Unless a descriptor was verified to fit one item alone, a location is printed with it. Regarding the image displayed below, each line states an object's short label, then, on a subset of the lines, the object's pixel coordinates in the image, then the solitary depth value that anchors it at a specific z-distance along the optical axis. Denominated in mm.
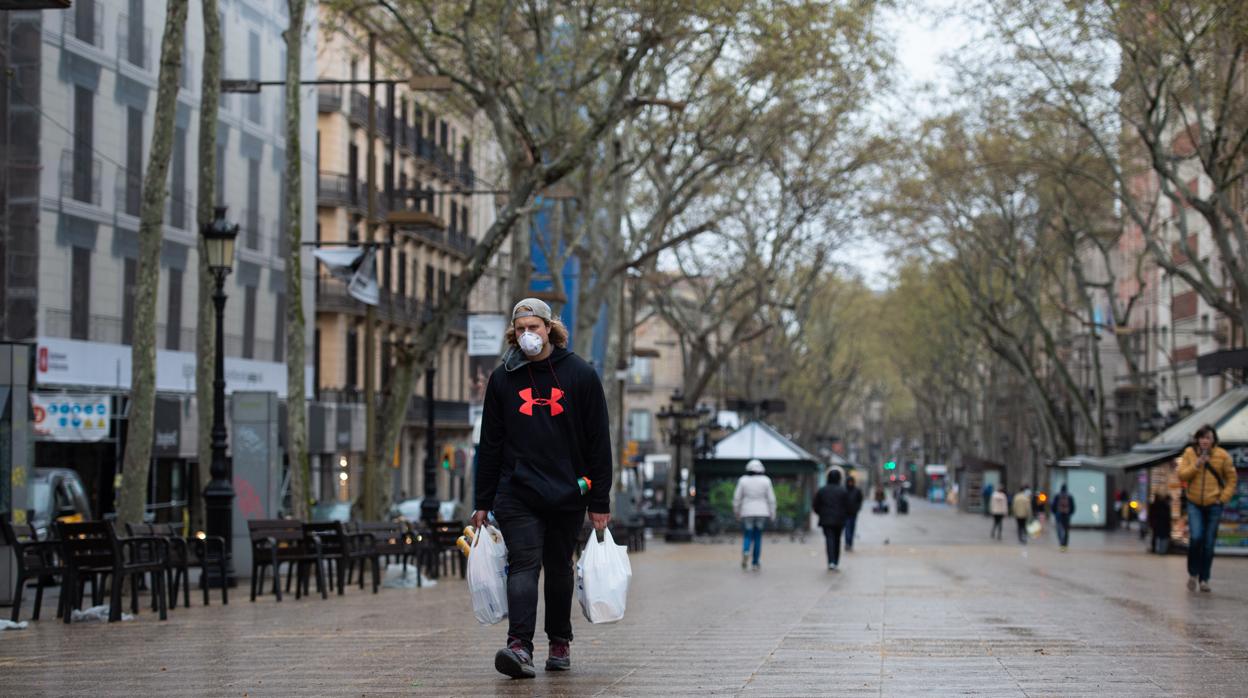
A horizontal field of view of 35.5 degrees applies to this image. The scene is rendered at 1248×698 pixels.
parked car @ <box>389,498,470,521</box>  41938
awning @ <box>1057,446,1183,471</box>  37656
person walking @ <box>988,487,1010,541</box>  54062
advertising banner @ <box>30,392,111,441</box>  33031
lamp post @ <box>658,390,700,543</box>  49938
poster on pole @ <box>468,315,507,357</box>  36469
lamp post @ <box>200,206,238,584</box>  20359
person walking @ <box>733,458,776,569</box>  26719
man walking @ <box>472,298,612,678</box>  9141
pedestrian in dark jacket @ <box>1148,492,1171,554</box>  38781
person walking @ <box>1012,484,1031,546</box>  49312
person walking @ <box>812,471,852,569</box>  27500
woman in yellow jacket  17688
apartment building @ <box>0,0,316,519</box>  33406
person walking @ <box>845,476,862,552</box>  31250
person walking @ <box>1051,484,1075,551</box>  45188
